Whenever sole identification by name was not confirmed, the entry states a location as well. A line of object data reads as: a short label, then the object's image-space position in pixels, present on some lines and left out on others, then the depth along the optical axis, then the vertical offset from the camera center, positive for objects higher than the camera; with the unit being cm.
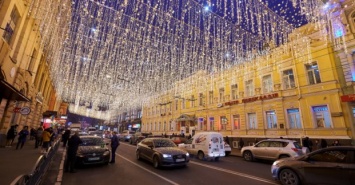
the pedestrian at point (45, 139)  1271 -62
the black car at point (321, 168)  520 -81
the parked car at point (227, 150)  1532 -100
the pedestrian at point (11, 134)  1292 -37
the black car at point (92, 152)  857 -98
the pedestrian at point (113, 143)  1013 -55
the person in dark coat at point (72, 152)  777 -90
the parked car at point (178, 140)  1946 -41
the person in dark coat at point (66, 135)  1564 -32
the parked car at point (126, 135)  3169 -25
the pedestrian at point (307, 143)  1434 -10
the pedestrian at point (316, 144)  1407 -18
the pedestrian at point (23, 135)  1281 -40
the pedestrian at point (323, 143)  1367 -4
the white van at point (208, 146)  1208 -57
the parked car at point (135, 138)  2442 -58
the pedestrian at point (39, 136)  1455 -48
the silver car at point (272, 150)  1071 -62
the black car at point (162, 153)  857 -89
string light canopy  1127 +785
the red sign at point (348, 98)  1274 +334
